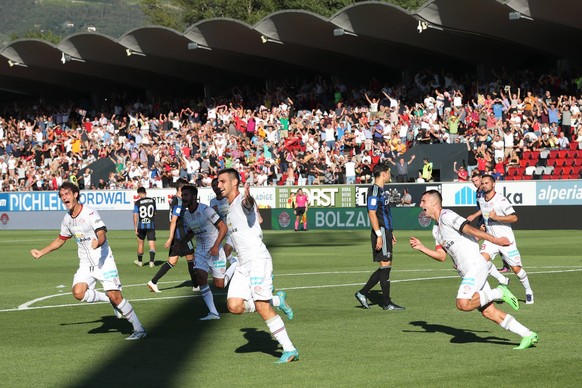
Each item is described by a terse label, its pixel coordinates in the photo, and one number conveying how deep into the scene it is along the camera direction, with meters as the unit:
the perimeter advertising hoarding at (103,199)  47.81
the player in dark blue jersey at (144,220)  28.42
